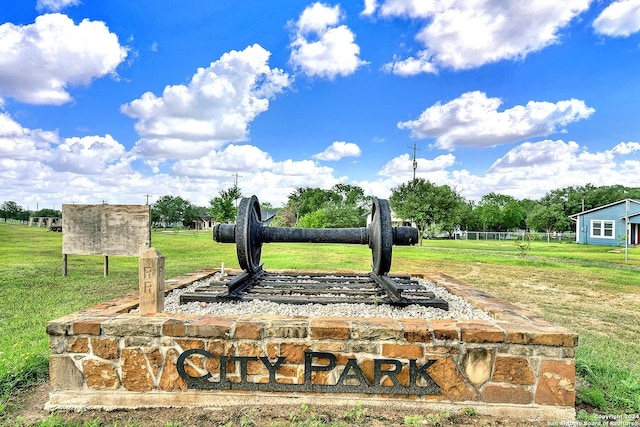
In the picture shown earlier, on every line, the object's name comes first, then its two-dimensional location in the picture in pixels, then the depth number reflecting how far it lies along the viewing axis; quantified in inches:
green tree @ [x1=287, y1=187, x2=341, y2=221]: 2146.9
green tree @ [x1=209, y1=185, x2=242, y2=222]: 1348.4
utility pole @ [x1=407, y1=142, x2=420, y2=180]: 1354.3
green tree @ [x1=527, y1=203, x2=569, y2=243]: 1633.9
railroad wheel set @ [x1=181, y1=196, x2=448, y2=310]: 161.9
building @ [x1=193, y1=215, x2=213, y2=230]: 2930.6
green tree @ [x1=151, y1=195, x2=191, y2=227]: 2738.7
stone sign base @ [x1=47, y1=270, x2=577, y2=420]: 118.0
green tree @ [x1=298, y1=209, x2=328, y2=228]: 1418.6
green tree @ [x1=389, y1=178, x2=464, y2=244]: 1221.1
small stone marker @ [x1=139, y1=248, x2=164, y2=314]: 134.5
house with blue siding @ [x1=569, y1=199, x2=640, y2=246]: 1098.1
